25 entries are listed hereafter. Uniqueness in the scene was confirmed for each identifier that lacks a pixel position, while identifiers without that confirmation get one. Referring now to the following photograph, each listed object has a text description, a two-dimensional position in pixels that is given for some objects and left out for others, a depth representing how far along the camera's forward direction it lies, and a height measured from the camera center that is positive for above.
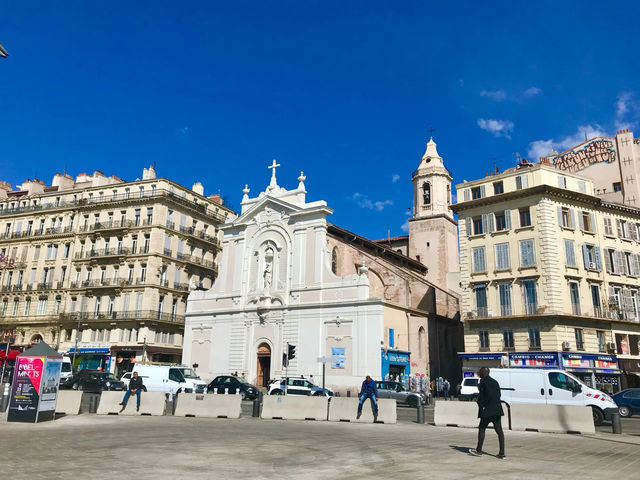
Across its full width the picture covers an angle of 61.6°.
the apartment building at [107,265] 47.47 +10.42
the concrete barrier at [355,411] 18.42 -1.01
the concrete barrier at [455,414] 17.37 -1.00
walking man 11.06 -0.47
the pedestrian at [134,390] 20.30 -0.46
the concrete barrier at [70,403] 19.65 -0.94
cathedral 36.78 +5.28
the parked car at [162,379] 30.86 -0.06
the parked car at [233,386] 29.98 -0.41
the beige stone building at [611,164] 40.66 +16.88
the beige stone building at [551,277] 33.19 +6.77
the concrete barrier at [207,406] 19.92 -0.98
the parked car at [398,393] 29.70 -0.61
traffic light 27.42 +1.40
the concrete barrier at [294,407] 19.58 -0.98
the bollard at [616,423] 15.85 -1.10
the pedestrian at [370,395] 18.44 -0.47
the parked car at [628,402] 24.53 -0.75
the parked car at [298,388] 29.47 -0.43
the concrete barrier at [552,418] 15.78 -1.00
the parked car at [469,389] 26.46 -0.31
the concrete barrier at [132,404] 20.42 -0.99
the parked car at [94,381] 32.78 -0.27
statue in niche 41.97 +8.50
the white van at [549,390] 19.06 -0.23
